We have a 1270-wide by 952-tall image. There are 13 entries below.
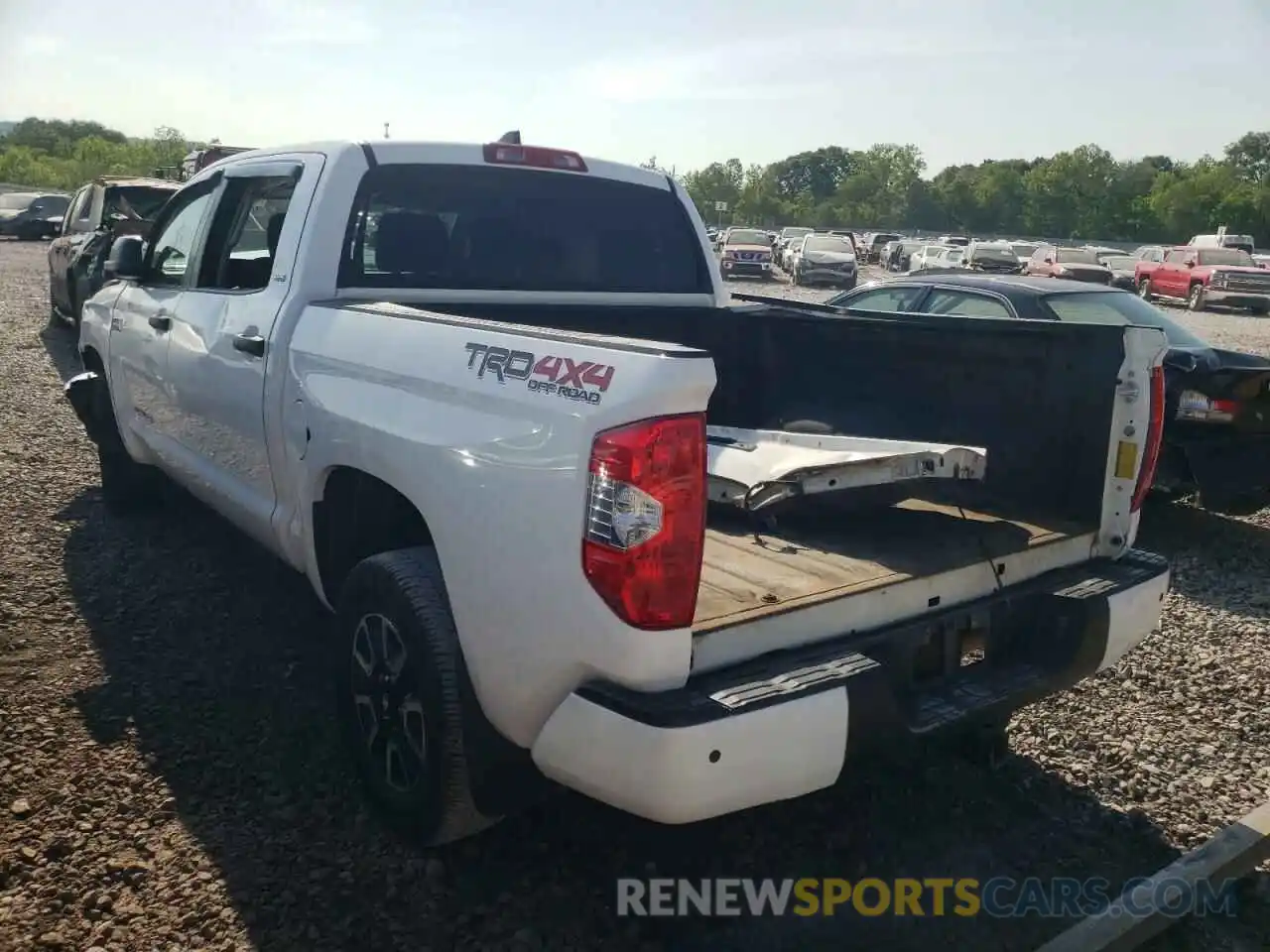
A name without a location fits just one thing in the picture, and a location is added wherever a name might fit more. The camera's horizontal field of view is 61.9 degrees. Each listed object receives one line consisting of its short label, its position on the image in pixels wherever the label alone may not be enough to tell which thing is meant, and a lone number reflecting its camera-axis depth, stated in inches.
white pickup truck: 88.2
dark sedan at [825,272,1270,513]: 245.3
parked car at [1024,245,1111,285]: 1002.1
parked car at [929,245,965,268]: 1241.6
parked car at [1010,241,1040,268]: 1352.4
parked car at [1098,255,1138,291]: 1226.0
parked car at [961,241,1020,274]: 1250.6
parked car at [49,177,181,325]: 439.5
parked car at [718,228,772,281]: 1344.7
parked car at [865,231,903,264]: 1924.2
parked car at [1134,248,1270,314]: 1082.1
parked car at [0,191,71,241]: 1178.5
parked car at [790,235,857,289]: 1215.6
